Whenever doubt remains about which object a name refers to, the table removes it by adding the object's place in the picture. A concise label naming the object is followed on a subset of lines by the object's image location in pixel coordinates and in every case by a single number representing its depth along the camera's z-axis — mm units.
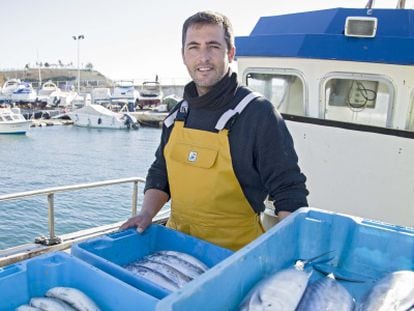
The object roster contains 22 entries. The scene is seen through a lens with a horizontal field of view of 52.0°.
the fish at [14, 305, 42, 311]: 1604
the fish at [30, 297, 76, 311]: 1589
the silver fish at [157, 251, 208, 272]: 1930
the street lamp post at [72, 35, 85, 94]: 57625
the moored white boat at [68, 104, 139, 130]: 43562
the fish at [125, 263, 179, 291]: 1734
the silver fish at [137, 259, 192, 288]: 1790
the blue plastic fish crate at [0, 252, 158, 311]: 1552
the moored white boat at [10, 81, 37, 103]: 57406
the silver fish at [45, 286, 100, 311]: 1585
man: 2217
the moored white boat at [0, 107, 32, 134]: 36000
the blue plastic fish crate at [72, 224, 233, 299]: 1794
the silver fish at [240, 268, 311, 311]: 1331
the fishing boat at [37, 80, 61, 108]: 58562
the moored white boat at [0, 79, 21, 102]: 58900
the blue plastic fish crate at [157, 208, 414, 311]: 1415
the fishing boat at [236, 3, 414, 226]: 4453
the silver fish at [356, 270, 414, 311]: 1356
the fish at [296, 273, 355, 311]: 1384
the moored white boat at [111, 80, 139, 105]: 59744
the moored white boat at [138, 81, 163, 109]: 61812
